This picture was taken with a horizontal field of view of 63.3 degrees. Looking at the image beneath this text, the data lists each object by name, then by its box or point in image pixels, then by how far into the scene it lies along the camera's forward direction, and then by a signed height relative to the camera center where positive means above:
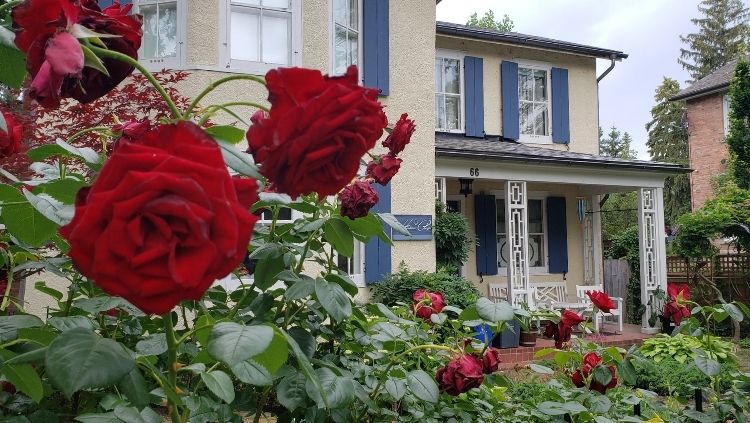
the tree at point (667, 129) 34.06 +6.82
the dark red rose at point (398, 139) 1.52 +0.28
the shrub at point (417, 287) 7.38 -0.47
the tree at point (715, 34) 35.84 +12.77
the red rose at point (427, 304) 1.96 -0.18
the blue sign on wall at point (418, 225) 8.09 +0.33
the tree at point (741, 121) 11.98 +2.51
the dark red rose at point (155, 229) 0.49 +0.02
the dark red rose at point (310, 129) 0.60 +0.12
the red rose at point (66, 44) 0.61 +0.23
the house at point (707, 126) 19.06 +3.90
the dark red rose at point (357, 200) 1.22 +0.10
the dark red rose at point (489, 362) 1.59 -0.30
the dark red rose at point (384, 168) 1.44 +0.19
